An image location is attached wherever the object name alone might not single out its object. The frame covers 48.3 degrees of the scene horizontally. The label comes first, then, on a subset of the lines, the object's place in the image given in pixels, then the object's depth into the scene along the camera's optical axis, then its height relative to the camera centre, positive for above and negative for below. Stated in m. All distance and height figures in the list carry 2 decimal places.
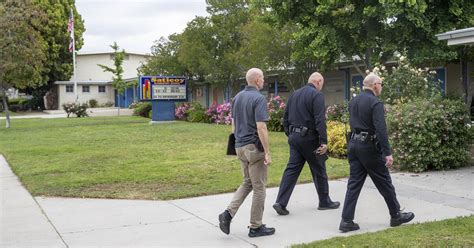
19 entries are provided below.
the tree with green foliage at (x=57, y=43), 50.03 +5.62
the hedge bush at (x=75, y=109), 36.86 -0.64
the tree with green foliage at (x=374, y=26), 14.76 +2.07
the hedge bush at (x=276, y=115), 20.49 -0.69
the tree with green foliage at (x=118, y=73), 39.78 +2.05
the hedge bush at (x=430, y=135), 9.90 -0.76
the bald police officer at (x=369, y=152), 5.82 -0.63
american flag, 41.42 +5.71
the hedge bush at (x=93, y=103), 54.57 -0.33
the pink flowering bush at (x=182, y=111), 30.36 -0.72
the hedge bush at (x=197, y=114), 28.17 -0.84
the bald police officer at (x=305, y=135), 6.57 -0.48
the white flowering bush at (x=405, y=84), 12.93 +0.28
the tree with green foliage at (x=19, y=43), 23.45 +2.60
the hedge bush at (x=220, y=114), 25.25 -0.77
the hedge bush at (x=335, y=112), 16.98 -0.51
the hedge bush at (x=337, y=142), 12.37 -1.08
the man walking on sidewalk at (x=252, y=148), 5.60 -0.54
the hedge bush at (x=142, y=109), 35.75 -0.68
